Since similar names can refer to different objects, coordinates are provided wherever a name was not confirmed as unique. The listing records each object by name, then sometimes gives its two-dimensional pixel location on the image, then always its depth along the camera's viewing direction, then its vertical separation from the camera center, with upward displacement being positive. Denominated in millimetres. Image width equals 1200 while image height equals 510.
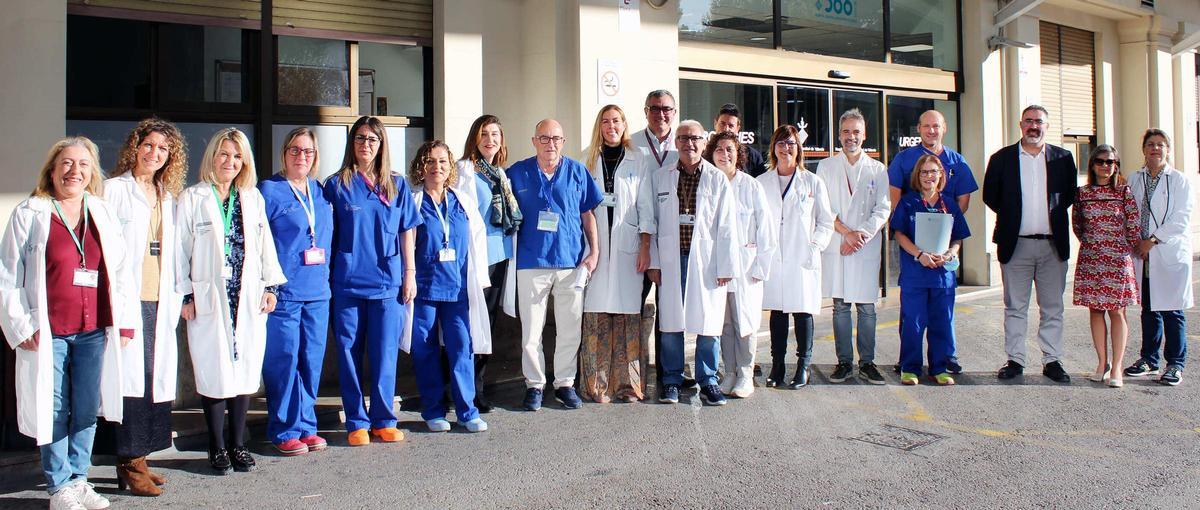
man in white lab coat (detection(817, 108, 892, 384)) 7195 +224
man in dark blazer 7277 +316
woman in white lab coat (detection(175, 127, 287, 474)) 4980 +7
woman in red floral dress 7070 +163
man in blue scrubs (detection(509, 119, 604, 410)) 6473 +190
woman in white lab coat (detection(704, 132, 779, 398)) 6672 +217
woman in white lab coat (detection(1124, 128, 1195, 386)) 7070 +175
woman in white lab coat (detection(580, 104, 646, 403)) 6684 -22
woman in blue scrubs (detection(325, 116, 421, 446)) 5605 +74
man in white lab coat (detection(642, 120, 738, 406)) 6543 +155
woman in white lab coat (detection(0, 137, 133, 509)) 4348 -122
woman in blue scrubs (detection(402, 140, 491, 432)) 5992 -38
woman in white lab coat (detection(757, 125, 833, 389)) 7008 +237
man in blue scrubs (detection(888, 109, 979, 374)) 7352 +776
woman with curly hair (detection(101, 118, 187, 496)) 4727 -6
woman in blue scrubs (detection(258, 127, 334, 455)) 5324 -85
